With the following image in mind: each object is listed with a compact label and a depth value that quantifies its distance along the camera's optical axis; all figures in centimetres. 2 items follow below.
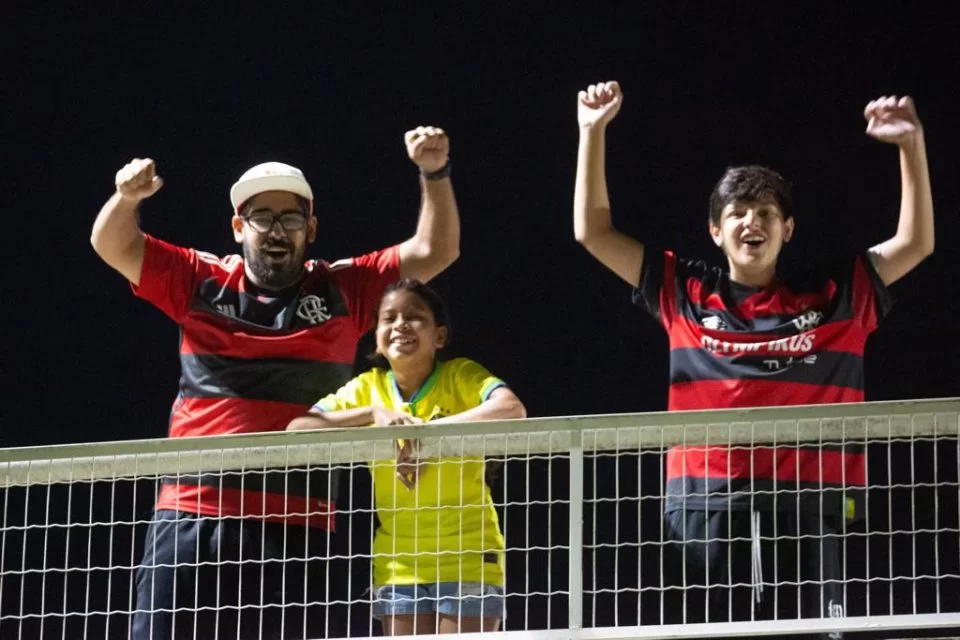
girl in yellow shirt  896
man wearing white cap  940
